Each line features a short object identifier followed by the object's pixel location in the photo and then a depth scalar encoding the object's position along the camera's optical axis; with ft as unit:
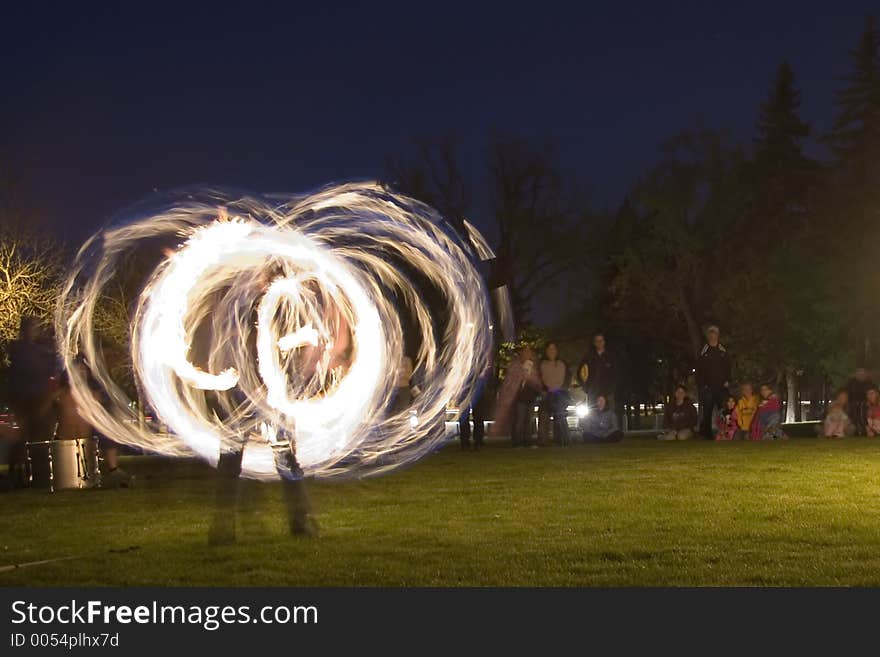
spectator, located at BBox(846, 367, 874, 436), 70.69
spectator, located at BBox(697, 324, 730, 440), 67.26
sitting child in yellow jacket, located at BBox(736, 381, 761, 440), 69.41
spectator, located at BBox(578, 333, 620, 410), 65.98
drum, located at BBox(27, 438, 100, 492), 45.78
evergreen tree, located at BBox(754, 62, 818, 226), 157.69
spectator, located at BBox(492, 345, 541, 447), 64.44
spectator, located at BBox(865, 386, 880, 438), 69.82
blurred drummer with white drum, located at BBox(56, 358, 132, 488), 46.75
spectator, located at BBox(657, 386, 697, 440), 70.74
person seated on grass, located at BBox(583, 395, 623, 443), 68.28
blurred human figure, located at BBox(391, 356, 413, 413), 59.68
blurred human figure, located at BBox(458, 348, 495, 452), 65.00
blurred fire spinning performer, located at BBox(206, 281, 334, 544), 29.37
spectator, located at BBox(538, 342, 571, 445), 63.82
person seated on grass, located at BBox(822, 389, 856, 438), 70.90
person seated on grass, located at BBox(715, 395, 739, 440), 69.21
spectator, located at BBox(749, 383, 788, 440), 69.31
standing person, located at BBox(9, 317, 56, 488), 47.19
